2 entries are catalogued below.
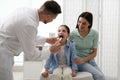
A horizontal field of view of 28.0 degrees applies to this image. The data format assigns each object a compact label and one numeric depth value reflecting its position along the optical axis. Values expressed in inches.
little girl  105.5
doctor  75.5
